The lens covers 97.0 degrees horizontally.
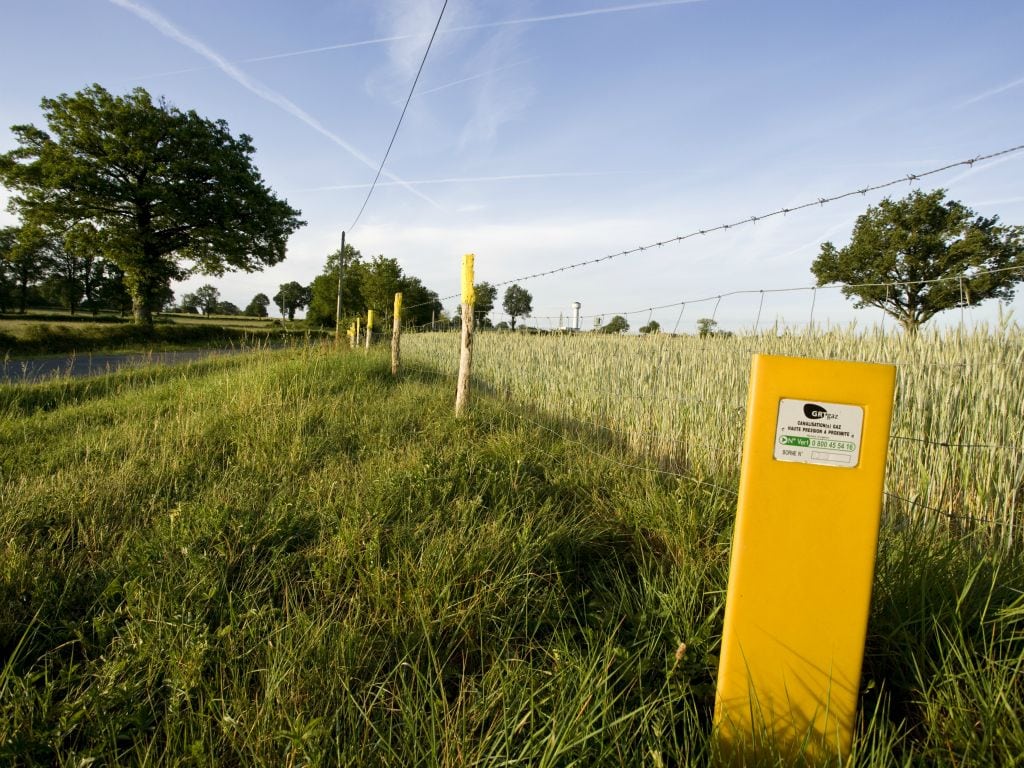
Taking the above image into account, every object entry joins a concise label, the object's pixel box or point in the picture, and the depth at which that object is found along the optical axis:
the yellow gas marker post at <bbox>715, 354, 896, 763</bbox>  1.15
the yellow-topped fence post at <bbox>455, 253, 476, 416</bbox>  5.06
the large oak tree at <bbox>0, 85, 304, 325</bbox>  21.52
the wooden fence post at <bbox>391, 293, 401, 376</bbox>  7.97
